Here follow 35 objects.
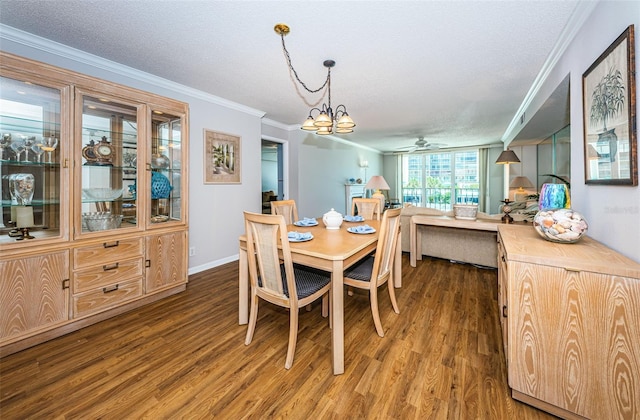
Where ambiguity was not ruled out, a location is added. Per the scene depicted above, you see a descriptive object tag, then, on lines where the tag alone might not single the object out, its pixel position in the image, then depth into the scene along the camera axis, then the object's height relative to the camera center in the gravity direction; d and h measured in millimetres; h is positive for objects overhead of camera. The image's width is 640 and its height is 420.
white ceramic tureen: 2400 -95
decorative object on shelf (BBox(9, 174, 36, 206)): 1852 +167
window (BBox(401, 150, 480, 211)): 7855 +1008
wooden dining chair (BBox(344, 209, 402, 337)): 1896 -482
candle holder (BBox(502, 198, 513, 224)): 2977 -65
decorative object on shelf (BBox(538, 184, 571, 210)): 1722 +83
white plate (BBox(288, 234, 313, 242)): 1898 -220
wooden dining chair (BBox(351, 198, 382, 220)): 3283 +24
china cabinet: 1783 +71
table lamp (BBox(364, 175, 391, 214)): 5762 +587
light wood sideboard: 1063 -550
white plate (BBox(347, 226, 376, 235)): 2171 -181
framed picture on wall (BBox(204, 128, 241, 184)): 3432 +739
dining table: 1561 -314
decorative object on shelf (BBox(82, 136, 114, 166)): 2162 +506
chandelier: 2387 +828
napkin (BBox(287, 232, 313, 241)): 1931 -201
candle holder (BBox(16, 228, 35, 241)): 1819 -171
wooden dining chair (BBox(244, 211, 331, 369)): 1604 -465
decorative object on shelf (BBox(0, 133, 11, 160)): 1790 +486
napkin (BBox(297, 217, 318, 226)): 2605 -126
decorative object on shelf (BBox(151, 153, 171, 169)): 2543 +505
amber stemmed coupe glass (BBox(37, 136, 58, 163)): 1940 +504
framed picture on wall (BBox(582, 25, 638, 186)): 1219 +508
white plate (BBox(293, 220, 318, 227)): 2597 -144
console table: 3082 -190
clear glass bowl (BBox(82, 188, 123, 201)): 2158 +150
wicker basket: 3326 -19
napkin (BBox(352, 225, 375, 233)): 2199 -168
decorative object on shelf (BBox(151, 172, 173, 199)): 2551 +251
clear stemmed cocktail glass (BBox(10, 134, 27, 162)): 1841 +481
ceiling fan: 5645 +1583
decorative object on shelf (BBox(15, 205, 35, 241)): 1847 -70
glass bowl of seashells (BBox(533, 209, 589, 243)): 1401 -91
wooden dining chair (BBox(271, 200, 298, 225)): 2878 +12
